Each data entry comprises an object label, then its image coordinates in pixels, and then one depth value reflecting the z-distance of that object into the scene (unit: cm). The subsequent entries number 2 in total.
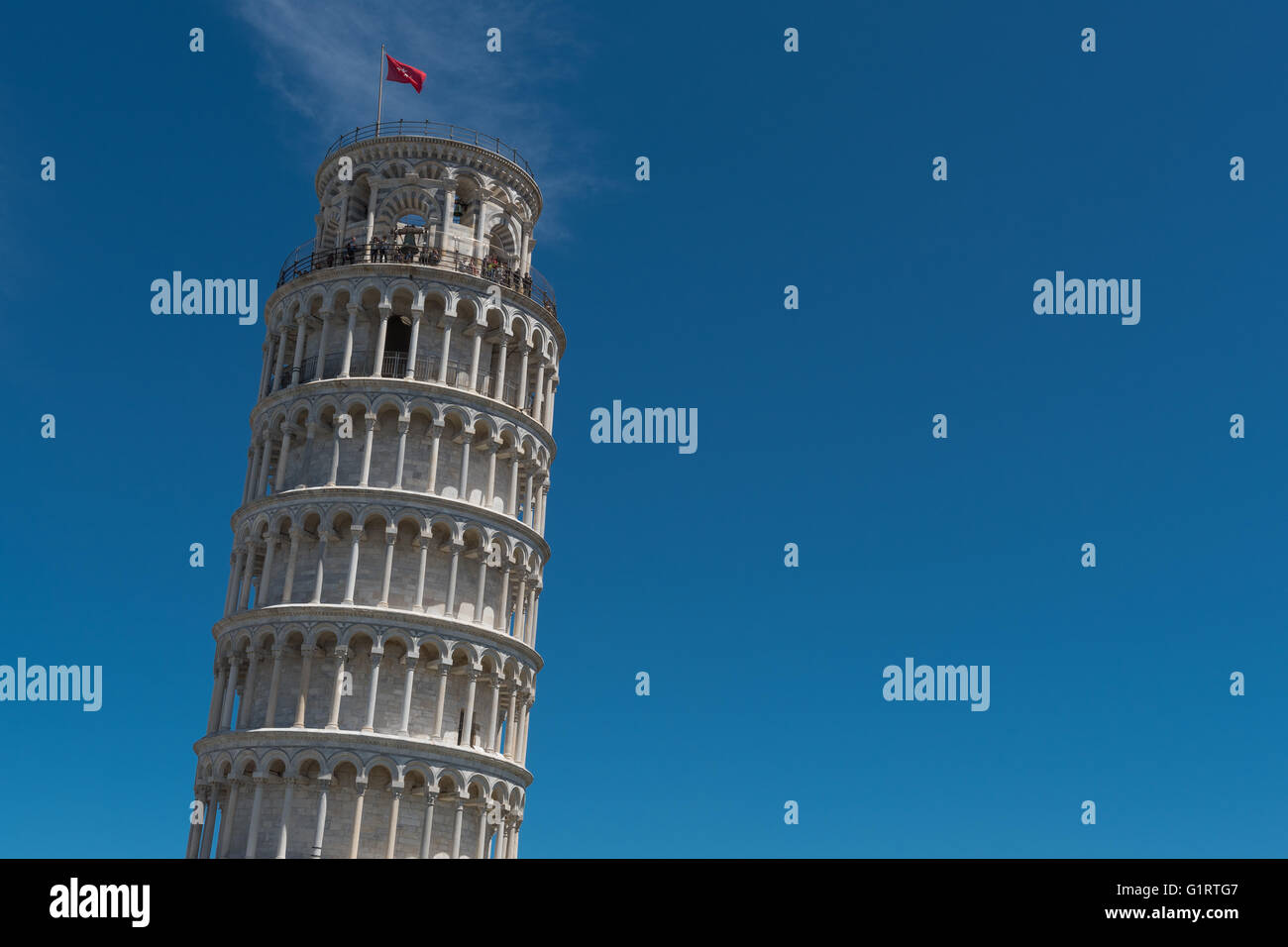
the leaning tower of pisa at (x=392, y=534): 5950
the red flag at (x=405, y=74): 7056
